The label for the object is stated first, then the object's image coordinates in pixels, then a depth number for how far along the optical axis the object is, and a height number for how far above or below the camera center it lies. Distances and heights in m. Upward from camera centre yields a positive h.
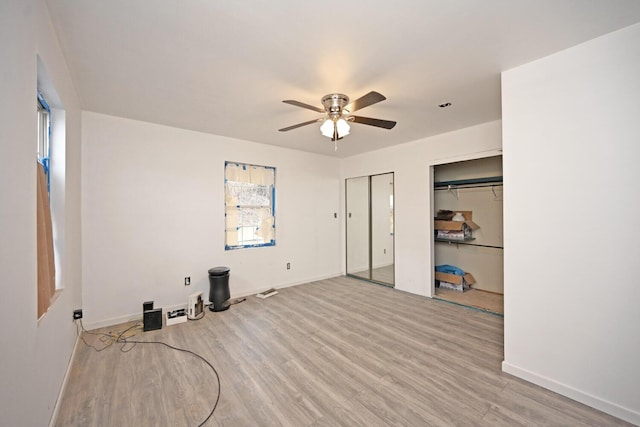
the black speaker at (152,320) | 3.02 -1.25
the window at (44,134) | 2.01 +0.67
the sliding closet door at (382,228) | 4.91 -0.33
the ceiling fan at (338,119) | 2.46 +0.94
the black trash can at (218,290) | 3.64 -1.10
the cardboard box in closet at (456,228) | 4.33 -0.29
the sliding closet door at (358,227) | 5.34 -0.32
